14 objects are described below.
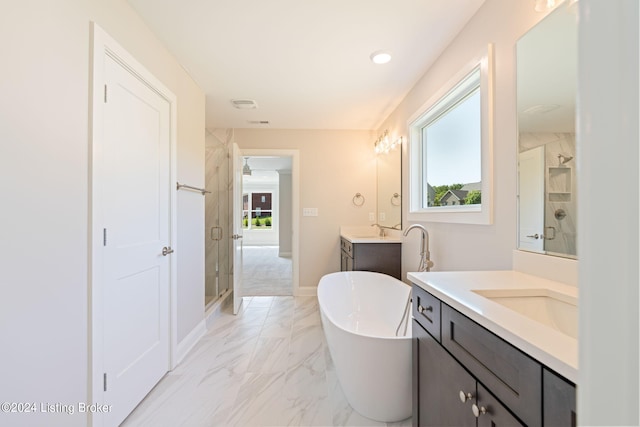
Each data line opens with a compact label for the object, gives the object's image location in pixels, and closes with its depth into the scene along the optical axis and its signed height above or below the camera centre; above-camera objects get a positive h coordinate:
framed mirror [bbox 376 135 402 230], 3.03 +0.34
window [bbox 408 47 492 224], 1.53 +0.45
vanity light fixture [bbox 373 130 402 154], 3.07 +0.85
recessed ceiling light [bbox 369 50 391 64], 2.03 +1.17
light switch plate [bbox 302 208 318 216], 3.85 +0.04
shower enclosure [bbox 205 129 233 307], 3.69 +0.06
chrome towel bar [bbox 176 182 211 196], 2.14 +0.21
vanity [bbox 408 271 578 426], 0.61 -0.38
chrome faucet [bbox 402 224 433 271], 2.04 -0.31
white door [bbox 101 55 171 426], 1.42 -0.15
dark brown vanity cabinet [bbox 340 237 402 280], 2.96 -0.46
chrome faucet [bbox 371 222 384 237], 3.55 -0.19
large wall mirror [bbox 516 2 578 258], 1.06 +0.33
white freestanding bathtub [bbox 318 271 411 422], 1.44 -0.84
